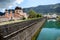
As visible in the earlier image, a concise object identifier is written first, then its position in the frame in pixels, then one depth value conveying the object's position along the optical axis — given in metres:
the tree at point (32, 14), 41.31
